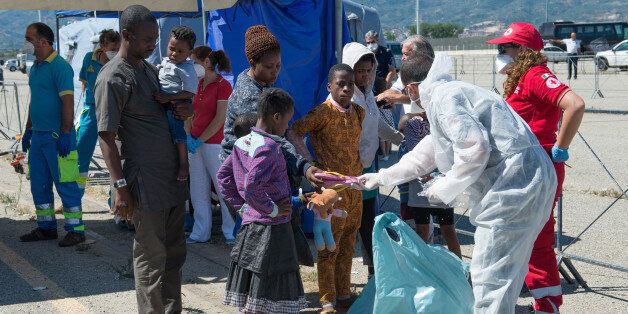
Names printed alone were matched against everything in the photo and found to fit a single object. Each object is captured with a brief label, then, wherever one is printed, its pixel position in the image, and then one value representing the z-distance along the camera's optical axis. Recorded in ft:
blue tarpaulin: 23.97
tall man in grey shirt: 14.53
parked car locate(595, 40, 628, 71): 114.01
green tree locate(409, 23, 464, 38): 488.44
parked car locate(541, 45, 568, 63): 103.82
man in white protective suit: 12.78
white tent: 45.01
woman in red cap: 15.72
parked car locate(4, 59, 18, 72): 211.08
